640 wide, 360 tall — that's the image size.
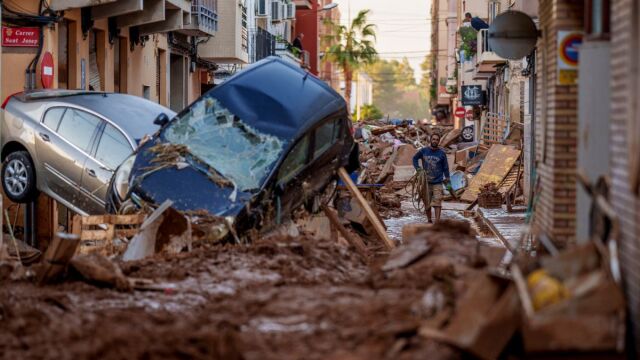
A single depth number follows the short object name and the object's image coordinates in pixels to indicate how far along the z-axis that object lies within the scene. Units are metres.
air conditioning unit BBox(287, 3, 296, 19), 70.69
